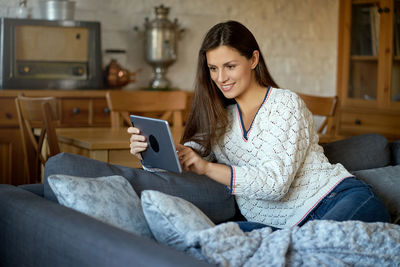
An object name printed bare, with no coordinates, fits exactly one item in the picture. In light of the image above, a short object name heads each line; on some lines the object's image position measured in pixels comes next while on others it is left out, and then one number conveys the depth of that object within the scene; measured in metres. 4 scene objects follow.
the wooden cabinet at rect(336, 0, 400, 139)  4.61
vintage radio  3.98
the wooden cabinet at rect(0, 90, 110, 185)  3.89
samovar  4.51
